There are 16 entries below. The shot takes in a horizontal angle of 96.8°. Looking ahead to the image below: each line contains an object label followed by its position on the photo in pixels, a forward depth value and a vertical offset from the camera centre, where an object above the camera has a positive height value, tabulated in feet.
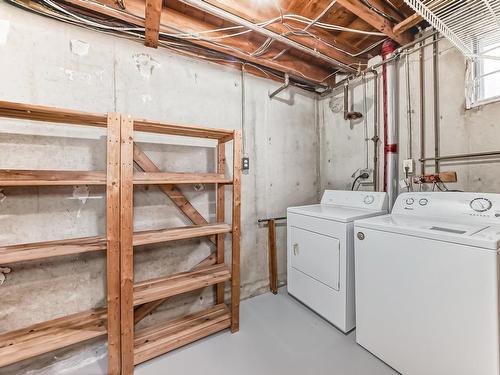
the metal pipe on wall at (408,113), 6.54 +2.21
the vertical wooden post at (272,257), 7.79 -2.42
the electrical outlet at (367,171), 7.54 +0.57
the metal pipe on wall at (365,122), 7.66 +2.27
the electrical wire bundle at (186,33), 4.76 +4.00
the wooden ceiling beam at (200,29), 4.90 +4.09
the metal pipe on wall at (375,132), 7.34 +1.83
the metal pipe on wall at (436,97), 5.95 +2.44
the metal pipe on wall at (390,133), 6.59 +1.63
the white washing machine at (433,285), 3.38 -1.74
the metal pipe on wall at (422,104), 6.23 +2.35
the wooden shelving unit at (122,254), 4.00 -1.18
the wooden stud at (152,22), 4.49 +3.71
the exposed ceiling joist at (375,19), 5.02 +4.12
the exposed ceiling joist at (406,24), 5.34 +4.10
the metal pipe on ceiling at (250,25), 4.64 +3.86
